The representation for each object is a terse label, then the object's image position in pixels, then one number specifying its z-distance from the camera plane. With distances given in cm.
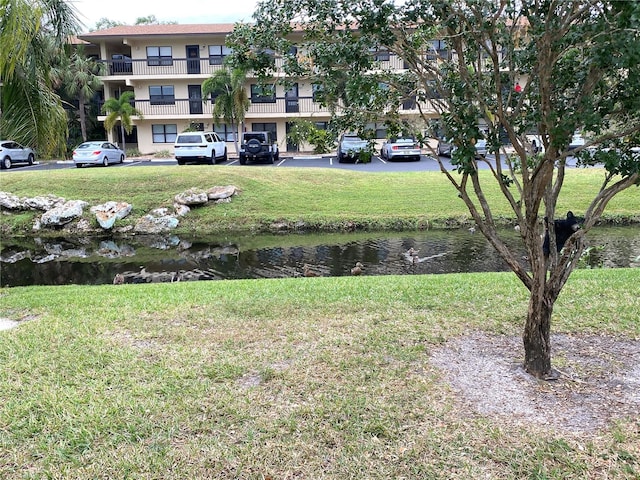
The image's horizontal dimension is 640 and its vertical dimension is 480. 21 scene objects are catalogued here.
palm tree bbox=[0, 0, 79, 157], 811
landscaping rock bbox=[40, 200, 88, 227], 1888
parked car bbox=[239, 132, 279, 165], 3048
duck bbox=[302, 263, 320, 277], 1186
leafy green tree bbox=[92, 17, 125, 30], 5869
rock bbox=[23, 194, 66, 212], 1973
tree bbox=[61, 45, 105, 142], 3475
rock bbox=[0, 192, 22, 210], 1969
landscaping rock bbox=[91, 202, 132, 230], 1864
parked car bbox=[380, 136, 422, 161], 2744
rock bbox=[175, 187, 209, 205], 1983
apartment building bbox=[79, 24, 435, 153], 3719
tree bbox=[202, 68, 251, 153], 3191
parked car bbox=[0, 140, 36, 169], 3031
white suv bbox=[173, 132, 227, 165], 2958
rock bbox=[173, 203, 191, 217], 1927
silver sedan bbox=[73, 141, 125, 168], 3028
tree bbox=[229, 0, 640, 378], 386
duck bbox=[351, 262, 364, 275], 1188
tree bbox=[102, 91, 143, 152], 3447
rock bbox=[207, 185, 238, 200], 2022
